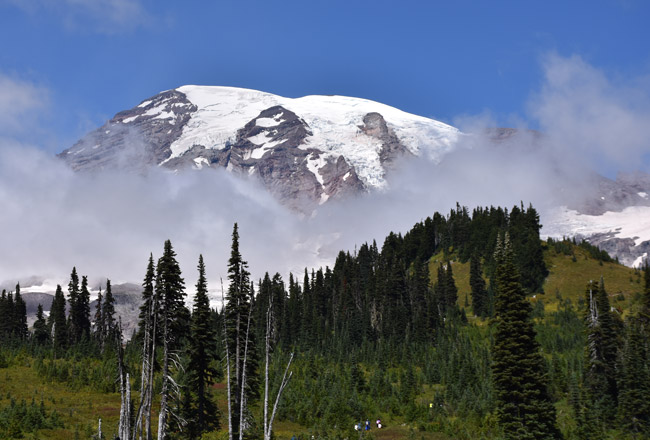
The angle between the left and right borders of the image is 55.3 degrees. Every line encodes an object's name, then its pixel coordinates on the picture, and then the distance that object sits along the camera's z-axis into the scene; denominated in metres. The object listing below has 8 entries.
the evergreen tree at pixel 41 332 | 144.35
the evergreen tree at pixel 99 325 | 142.75
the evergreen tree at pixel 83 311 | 142.88
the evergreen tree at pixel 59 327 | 131.24
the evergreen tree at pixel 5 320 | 151.25
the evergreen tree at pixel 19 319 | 154.62
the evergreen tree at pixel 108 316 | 138.62
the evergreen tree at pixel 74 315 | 140.64
